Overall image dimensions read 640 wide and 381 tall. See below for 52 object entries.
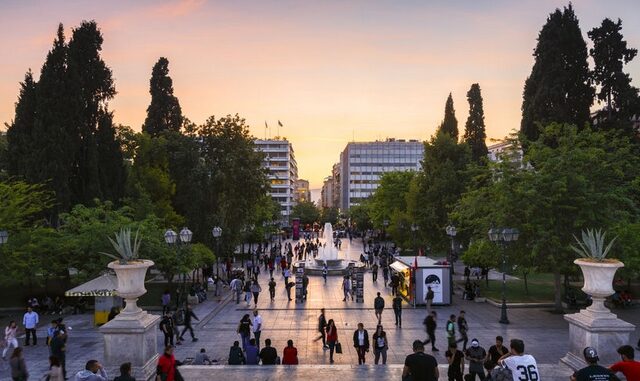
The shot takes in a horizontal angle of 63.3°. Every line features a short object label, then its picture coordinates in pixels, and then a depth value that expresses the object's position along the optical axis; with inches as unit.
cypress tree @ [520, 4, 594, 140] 1616.6
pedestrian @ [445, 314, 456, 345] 639.5
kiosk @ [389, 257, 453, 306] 1127.6
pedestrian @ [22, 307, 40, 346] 769.6
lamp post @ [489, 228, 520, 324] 947.7
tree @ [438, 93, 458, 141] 2276.1
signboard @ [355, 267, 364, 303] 1191.6
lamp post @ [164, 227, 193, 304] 979.9
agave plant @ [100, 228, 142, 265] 509.2
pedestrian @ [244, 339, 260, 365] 580.4
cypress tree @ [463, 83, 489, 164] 2294.5
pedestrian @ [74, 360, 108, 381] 377.1
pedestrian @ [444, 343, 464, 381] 470.3
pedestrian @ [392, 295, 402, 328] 874.8
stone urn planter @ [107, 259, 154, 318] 498.0
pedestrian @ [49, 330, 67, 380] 553.9
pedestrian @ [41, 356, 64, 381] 424.8
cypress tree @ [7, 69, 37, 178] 1322.5
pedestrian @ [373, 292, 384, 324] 854.5
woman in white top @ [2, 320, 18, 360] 657.0
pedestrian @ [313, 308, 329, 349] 730.6
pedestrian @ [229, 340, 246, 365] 573.3
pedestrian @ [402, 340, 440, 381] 353.7
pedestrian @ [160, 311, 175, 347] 723.4
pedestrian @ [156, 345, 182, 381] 418.3
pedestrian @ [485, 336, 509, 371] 480.7
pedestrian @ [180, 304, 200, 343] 807.7
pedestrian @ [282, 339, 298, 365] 567.2
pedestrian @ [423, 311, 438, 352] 708.0
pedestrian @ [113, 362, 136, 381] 353.4
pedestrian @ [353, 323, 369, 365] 609.9
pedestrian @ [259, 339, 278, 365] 563.2
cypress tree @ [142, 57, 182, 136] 2145.7
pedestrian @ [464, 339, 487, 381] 469.1
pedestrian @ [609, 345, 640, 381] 331.0
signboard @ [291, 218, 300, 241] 3718.0
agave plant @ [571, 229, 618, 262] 520.7
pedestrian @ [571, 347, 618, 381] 303.4
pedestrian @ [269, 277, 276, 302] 1221.8
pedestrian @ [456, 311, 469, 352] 683.4
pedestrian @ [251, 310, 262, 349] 729.6
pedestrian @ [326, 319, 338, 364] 658.8
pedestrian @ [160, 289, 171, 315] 1011.9
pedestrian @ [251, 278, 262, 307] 1105.4
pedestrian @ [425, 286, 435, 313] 1001.2
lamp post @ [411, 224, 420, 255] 1708.4
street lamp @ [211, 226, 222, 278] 1259.8
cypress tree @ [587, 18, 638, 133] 1590.8
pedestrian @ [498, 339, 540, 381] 329.7
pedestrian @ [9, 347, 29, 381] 476.7
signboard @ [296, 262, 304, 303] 1198.9
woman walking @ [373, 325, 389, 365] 609.0
